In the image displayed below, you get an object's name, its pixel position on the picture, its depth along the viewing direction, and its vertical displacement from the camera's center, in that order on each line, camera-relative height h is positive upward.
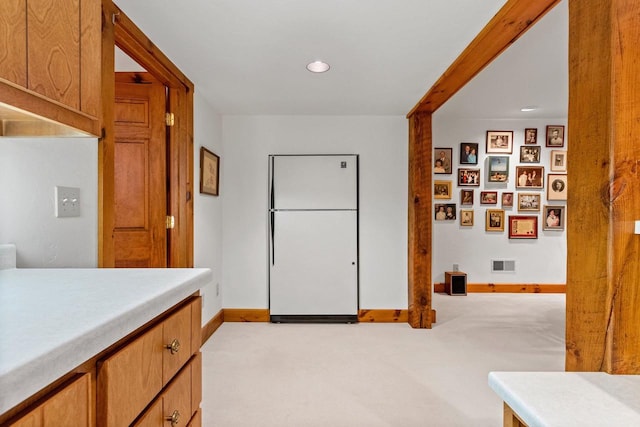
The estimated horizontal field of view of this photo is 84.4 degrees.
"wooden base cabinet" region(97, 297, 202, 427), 0.69 -0.40
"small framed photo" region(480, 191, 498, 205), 5.07 +0.21
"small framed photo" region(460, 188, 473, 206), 5.07 +0.22
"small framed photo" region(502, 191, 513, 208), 5.06 +0.18
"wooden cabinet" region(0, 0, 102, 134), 0.87 +0.42
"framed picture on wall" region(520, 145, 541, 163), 5.06 +0.85
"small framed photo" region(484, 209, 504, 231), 5.07 -0.12
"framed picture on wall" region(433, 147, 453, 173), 5.08 +0.75
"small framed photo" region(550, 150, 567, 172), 5.07 +0.74
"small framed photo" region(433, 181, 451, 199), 5.07 +0.32
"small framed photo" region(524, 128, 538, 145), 5.04 +1.10
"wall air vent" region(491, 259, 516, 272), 5.06 -0.76
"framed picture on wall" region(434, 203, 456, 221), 5.08 +0.01
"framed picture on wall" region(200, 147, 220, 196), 3.09 +0.36
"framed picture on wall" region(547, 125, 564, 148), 5.04 +1.09
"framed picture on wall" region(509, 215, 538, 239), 5.06 -0.21
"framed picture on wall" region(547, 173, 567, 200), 5.07 +0.36
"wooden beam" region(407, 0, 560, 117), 1.69 +0.99
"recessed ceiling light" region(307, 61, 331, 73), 2.49 +1.04
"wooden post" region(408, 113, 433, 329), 3.57 -0.03
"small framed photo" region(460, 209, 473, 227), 5.08 -0.08
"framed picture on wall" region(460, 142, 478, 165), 5.06 +0.85
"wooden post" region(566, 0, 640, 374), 1.05 +0.08
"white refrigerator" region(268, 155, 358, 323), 3.78 -0.23
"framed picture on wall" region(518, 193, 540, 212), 5.08 +0.14
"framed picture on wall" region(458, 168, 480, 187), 5.08 +0.51
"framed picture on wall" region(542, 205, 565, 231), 5.07 -0.08
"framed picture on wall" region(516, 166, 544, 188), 5.07 +0.51
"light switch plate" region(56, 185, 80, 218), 1.47 +0.03
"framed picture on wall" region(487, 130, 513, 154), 5.05 +1.01
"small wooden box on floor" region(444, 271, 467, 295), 4.90 -1.00
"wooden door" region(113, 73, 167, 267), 2.57 +0.32
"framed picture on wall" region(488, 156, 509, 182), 5.06 +0.63
